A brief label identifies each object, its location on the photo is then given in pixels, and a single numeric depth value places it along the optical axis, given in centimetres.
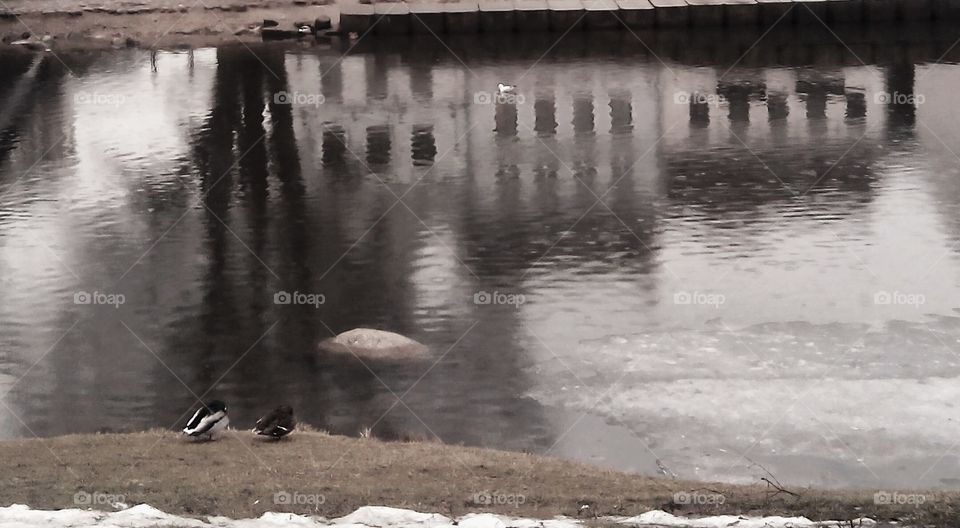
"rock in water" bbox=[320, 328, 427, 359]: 1727
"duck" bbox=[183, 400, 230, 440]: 1314
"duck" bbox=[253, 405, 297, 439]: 1312
